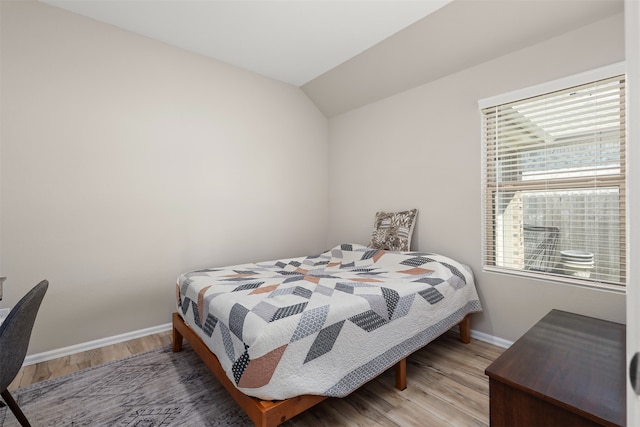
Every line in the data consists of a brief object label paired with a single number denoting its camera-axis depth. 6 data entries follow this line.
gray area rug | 1.62
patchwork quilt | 1.37
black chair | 1.15
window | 1.98
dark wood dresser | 1.08
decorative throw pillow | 2.94
